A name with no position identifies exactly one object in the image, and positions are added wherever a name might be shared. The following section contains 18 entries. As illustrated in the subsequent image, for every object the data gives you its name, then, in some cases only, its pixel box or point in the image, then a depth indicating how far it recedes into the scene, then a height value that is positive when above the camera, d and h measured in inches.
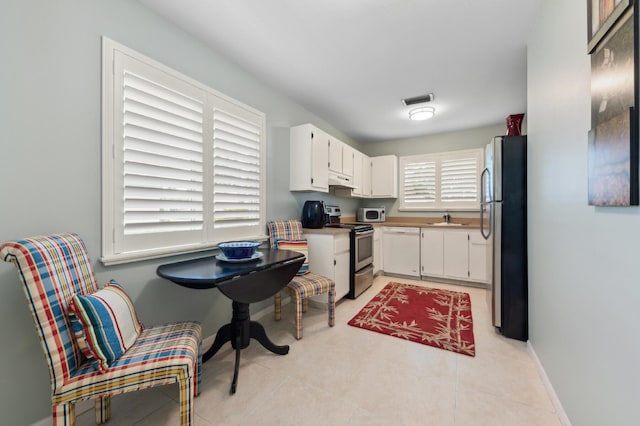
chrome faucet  167.9 -2.6
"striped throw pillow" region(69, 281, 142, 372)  41.1 -19.8
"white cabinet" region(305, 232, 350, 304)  108.9 -19.9
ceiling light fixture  130.2 +54.2
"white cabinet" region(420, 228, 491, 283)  140.0 -23.5
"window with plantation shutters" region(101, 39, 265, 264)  60.2 +15.0
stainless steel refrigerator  81.7 -7.1
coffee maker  123.0 -0.3
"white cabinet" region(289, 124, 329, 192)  116.3 +26.5
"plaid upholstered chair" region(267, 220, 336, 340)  85.5 -24.9
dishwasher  156.7 -23.7
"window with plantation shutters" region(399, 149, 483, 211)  162.9 +23.5
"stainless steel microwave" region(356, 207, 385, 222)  179.2 -0.2
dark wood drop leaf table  56.0 -16.2
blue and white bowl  69.2 -10.7
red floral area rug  85.4 -42.7
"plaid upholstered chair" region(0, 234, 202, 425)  38.4 -22.4
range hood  135.5 +19.1
